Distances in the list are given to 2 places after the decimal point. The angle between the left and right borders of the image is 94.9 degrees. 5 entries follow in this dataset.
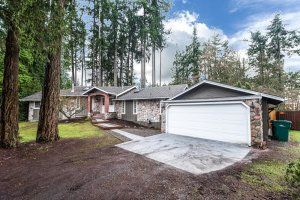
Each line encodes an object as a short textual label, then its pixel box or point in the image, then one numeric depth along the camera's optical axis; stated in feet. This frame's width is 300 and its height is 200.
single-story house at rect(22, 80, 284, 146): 21.16
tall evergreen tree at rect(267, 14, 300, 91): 63.11
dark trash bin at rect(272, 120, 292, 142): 25.61
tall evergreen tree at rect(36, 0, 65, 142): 23.04
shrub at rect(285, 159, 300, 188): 8.56
